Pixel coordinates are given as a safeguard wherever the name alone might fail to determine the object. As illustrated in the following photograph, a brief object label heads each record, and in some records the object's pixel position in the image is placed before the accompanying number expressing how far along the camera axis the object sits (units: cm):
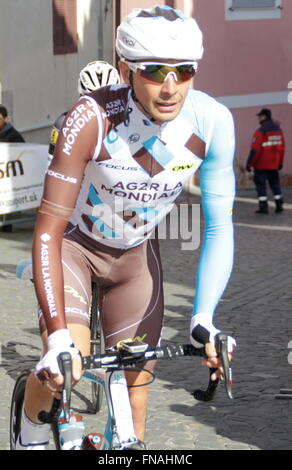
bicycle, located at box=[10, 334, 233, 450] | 370
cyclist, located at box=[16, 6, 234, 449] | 396
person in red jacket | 2028
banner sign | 1692
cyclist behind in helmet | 786
